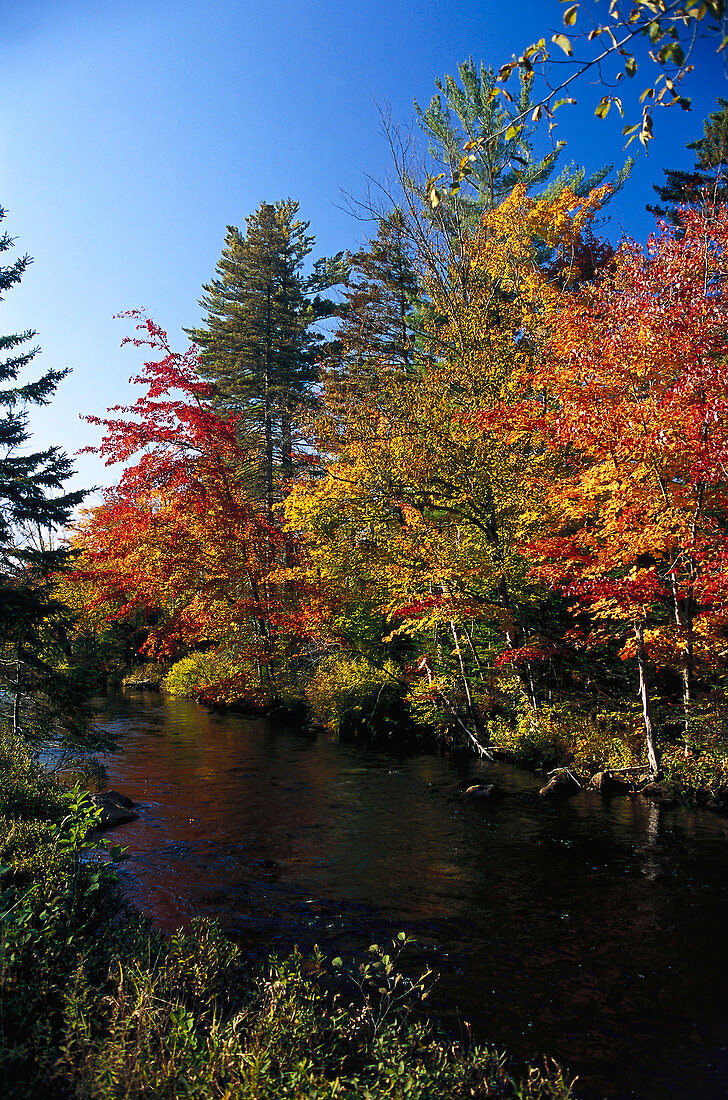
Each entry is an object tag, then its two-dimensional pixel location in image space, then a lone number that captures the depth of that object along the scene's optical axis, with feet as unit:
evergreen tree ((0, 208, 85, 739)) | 36.81
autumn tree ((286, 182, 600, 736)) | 51.49
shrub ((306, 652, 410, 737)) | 64.44
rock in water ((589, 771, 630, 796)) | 42.32
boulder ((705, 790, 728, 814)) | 37.65
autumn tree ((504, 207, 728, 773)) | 34.76
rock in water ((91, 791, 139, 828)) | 35.91
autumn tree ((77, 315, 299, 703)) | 68.44
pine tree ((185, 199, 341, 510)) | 99.91
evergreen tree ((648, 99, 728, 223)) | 63.29
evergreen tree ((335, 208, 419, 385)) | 94.63
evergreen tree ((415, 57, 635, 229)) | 73.31
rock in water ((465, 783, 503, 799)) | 42.14
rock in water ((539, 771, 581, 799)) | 42.47
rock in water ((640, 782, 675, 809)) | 39.63
